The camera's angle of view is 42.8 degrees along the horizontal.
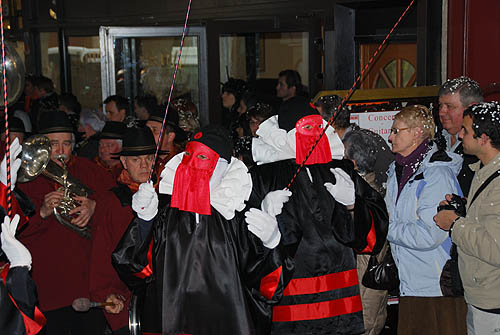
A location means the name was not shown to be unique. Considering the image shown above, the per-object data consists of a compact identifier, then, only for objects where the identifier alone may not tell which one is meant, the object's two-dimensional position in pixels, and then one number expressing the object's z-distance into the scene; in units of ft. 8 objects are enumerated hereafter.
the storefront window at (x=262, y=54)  34.81
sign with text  17.16
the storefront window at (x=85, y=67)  38.78
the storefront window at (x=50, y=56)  40.50
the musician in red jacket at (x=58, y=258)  12.86
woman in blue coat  11.83
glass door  24.50
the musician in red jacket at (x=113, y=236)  12.25
